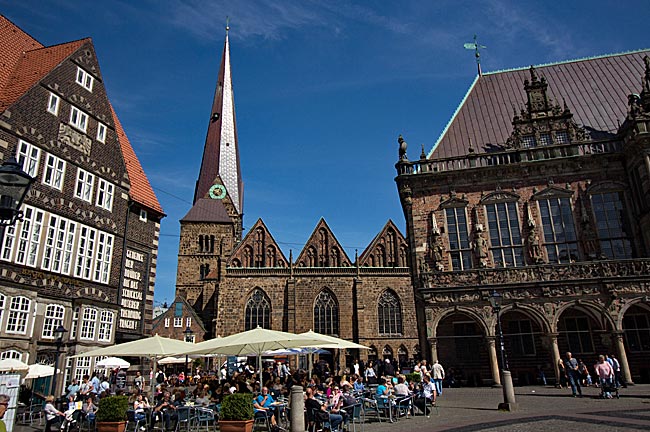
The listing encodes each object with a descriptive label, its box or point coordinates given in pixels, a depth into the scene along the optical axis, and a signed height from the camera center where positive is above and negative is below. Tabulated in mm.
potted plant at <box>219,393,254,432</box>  9562 -1005
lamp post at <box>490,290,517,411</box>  12211 -982
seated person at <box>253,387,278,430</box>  10930 -1009
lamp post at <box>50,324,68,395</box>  15711 +1120
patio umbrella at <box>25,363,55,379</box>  16328 -72
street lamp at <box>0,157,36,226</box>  5961 +2289
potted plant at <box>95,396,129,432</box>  10484 -1048
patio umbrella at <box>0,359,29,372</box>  15031 +145
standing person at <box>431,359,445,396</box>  16844 -634
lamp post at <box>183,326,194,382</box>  40884 +2334
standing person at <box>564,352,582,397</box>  14999 -650
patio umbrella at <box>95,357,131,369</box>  20047 +171
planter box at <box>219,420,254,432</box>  9516 -1240
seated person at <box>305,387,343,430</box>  9781 -1093
